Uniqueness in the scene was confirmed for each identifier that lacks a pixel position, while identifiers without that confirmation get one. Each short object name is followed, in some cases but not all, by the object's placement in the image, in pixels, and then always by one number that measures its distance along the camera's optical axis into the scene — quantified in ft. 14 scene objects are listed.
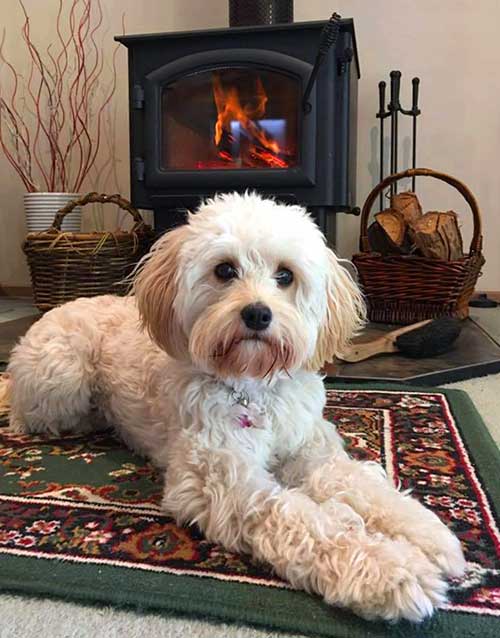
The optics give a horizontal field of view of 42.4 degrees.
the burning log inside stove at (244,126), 8.44
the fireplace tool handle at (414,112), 10.00
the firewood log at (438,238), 8.39
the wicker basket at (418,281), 8.33
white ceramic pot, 10.64
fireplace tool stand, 9.76
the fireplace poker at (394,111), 9.72
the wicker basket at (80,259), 9.02
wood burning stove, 8.02
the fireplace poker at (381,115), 9.95
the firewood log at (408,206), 8.91
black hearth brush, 6.93
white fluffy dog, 2.88
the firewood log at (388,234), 8.78
